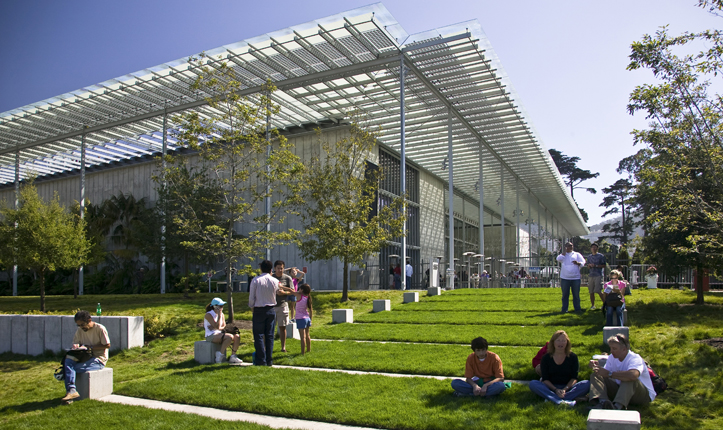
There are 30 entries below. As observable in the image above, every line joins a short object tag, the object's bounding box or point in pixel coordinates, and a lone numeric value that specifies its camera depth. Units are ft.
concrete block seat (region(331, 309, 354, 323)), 47.67
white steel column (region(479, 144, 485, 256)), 109.42
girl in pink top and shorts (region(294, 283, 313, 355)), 33.06
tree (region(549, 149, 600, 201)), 273.54
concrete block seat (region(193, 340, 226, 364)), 33.01
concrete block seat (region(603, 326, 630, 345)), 27.86
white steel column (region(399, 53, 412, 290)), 75.05
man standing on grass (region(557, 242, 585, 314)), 42.45
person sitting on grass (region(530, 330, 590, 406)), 21.04
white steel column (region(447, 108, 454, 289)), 90.02
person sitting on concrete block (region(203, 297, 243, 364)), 32.42
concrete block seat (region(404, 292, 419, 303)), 61.05
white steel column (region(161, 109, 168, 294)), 93.45
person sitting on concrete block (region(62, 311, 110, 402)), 26.27
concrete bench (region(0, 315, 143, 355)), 39.58
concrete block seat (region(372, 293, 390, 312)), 54.34
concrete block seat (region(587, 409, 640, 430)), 16.06
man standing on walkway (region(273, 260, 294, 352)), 33.47
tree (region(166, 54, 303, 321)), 47.37
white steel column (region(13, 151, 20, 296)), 118.21
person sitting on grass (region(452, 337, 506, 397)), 21.77
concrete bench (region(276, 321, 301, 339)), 40.57
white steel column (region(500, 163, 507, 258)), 130.72
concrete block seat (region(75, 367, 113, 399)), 25.43
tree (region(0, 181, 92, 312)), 61.00
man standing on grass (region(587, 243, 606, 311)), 42.83
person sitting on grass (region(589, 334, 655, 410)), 19.84
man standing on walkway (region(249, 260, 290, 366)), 30.25
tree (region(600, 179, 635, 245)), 254.47
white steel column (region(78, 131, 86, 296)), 109.18
